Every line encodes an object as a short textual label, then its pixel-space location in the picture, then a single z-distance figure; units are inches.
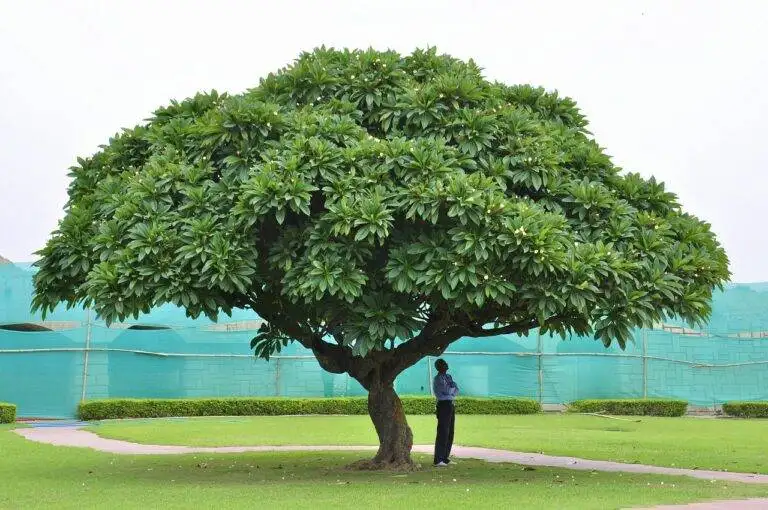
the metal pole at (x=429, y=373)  1105.4
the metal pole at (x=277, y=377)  1083.9
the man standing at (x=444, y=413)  532.1
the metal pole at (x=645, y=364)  1152.2
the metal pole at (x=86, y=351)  1007.9
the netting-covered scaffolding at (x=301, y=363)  1006.4
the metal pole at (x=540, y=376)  1133.7
